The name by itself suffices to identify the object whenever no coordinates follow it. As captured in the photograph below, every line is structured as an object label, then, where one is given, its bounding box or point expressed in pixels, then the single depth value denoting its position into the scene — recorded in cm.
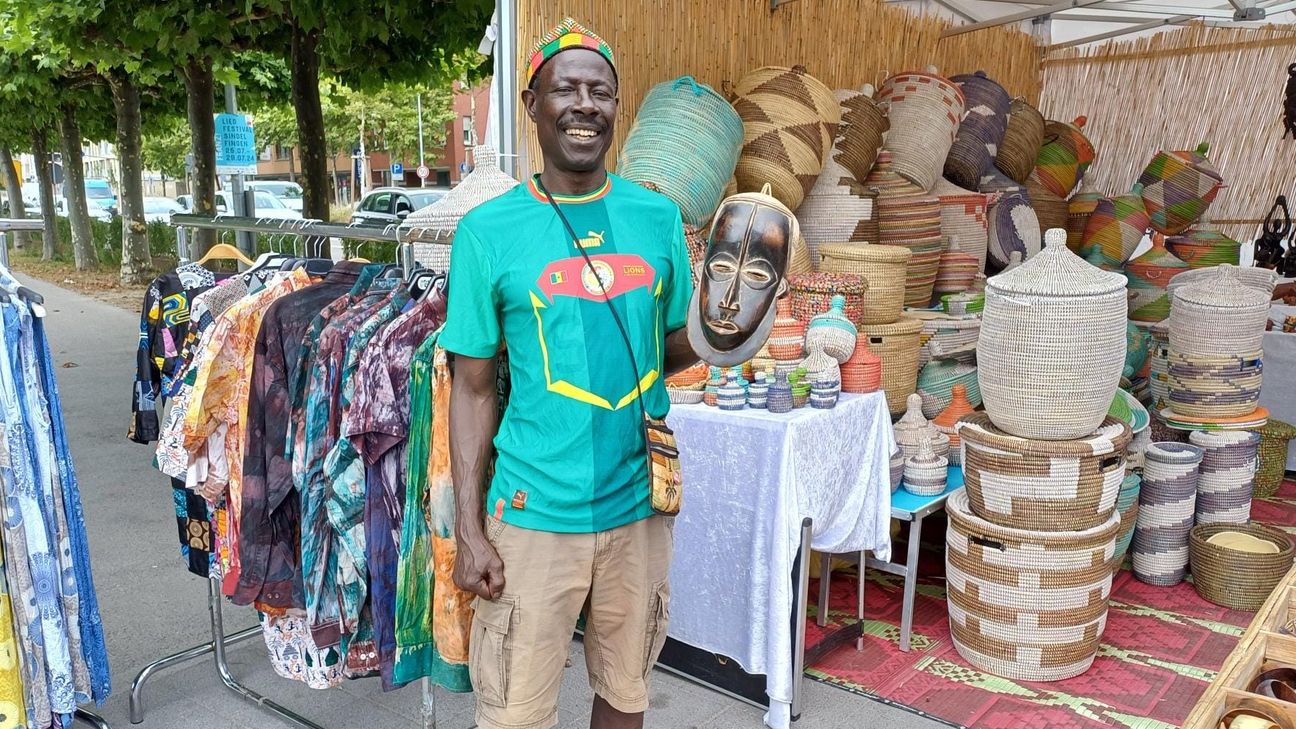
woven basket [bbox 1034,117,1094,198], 605
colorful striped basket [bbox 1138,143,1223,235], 590
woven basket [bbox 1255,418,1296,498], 490
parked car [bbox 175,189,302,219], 1823
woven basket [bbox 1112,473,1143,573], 371
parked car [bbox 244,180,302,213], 2133
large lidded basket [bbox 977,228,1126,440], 289
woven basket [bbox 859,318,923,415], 362
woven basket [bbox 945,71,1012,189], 532
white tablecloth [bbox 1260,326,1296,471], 541
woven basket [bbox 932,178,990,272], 488
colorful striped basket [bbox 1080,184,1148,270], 562
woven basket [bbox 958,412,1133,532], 300
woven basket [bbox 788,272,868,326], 338
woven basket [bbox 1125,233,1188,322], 530
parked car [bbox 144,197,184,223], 2092
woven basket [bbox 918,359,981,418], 396
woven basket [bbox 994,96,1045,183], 570
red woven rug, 295
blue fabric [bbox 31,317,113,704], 232
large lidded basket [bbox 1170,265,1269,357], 394
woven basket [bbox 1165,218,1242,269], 578
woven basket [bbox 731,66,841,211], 407
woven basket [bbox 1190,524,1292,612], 362
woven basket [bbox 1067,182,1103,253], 576
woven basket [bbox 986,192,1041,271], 519
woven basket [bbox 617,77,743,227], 361
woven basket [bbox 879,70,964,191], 485
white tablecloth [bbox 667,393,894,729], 276
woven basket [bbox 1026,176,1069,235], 564
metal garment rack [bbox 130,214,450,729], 244
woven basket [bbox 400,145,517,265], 306
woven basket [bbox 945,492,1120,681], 305
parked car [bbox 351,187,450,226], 1424
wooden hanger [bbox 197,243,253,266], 292
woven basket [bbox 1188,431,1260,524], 399
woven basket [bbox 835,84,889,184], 454
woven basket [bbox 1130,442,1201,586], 382
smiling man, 167
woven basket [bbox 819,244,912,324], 366
